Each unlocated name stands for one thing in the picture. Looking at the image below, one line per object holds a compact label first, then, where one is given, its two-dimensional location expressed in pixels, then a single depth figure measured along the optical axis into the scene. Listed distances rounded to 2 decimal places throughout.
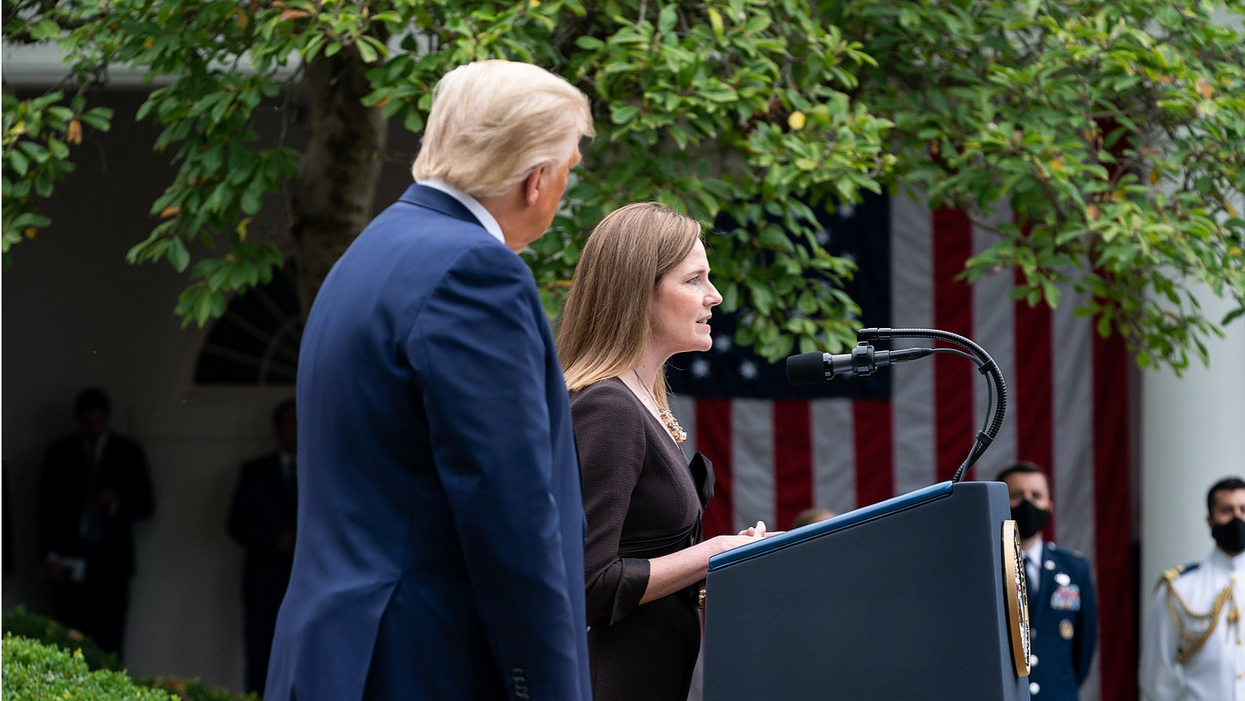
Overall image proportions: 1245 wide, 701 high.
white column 15.88
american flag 17.05
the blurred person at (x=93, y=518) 19.28
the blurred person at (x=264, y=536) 18.94
